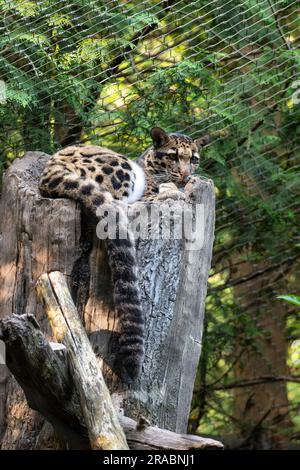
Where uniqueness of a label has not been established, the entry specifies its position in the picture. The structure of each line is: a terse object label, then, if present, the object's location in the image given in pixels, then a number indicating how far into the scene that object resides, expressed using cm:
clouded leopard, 873
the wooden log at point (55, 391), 762
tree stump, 903
